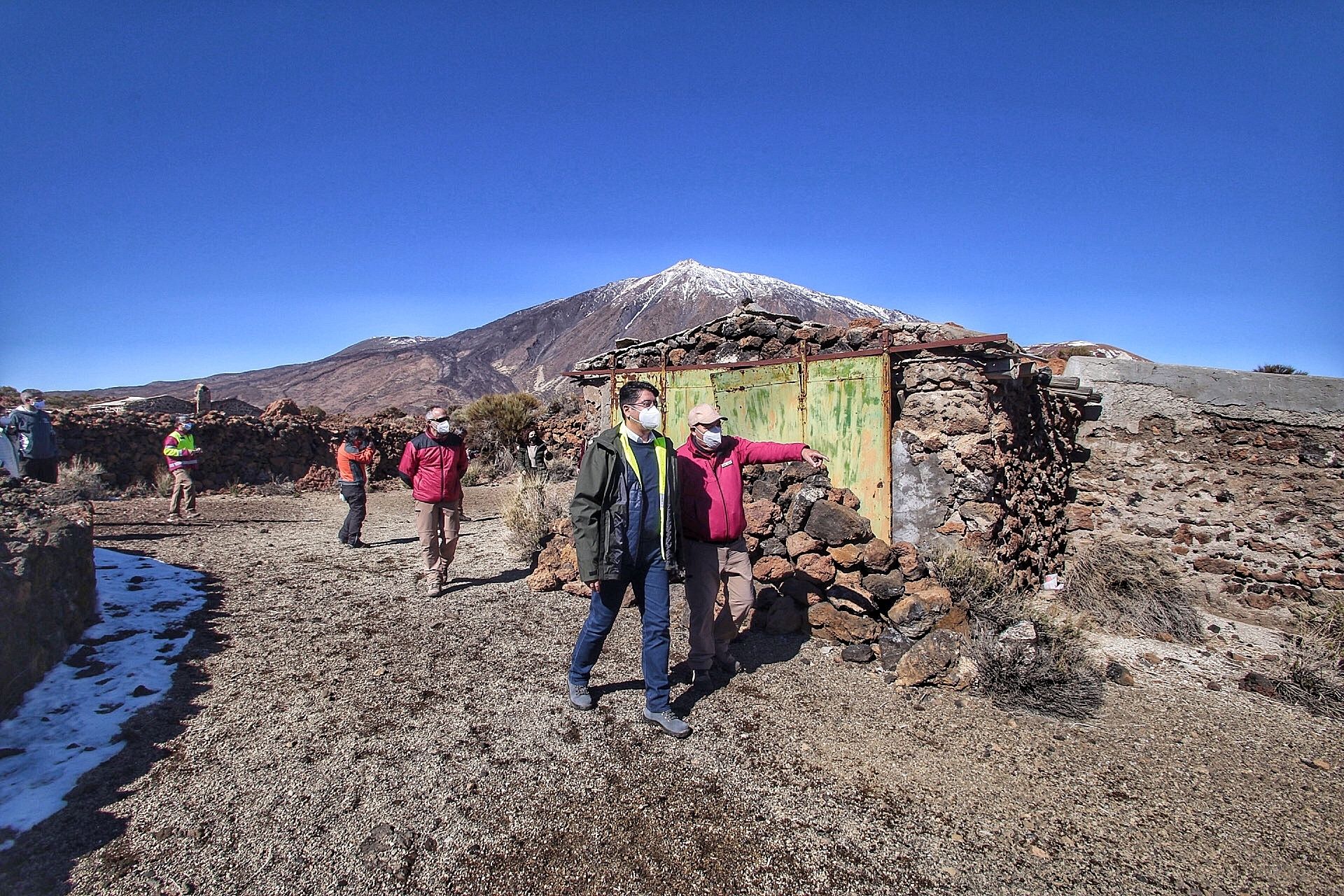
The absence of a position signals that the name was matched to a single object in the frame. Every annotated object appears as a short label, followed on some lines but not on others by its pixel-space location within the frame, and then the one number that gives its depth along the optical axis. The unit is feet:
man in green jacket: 11.00
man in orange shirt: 26.58
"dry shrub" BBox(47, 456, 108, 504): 35.63
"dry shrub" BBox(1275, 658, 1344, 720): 13.35
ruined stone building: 17.75
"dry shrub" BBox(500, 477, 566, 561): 24.53
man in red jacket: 19.33
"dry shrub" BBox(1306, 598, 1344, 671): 17.44
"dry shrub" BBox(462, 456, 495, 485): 51.47
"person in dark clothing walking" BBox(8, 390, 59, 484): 26.35
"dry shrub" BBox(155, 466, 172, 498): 41.29
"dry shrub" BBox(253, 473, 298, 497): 45.75
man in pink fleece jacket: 12.56
